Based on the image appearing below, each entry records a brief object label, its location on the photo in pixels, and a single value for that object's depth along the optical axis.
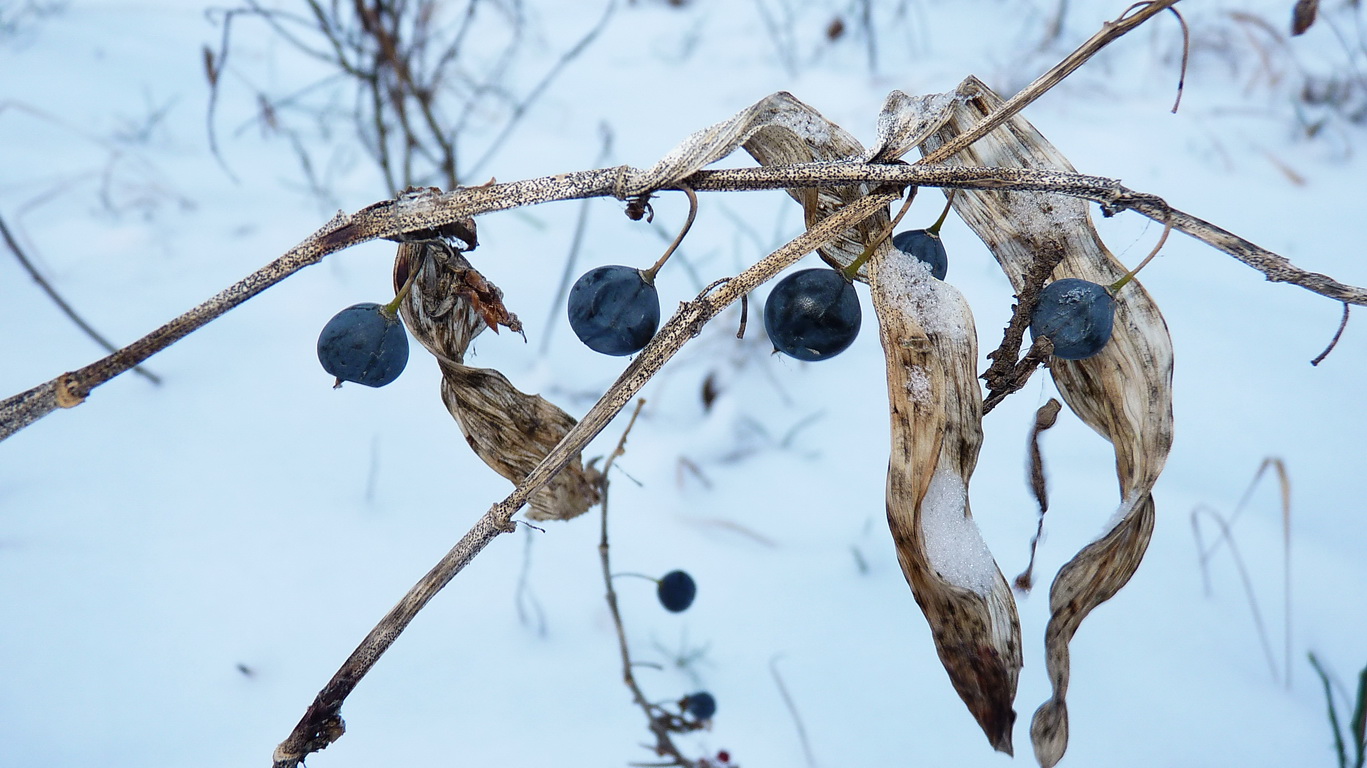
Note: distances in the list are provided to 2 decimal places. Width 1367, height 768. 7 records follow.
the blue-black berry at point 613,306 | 0.20
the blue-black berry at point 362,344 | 0.20
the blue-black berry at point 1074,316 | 0.19
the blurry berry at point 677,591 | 0.26
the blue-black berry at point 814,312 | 0.20
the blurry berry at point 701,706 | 0.25
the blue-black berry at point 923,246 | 0.20
